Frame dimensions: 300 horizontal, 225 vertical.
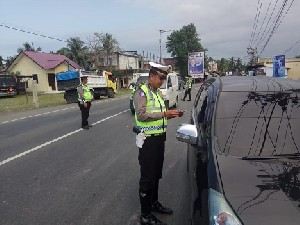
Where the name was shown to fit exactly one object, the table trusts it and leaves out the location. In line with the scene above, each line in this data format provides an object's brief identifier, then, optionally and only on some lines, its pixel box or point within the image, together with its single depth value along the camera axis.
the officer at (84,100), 7.73
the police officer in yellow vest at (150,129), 2.67
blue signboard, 13.15
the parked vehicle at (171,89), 10.81
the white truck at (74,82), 16.82
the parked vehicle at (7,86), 21.69
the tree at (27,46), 48.69
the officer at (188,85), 14.97
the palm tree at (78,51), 42.02
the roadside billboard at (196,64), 33.80
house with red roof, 28.39
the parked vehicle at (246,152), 1.52
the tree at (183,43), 54.91
